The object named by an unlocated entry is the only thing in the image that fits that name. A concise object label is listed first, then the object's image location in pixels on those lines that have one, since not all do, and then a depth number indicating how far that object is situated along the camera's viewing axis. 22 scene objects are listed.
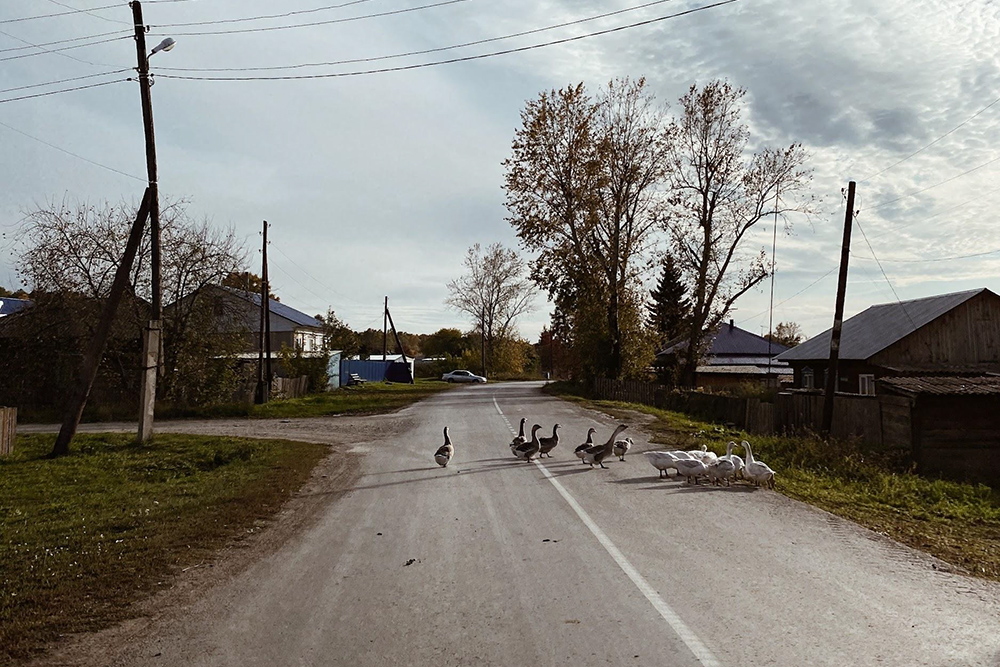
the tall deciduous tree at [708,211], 42.53
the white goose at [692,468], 13.31
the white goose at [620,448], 16.16
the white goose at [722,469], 13.20
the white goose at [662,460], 13.74
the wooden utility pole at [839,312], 22.27
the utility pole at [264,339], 36.88
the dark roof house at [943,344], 32.25
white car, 82.44
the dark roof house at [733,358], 55.62
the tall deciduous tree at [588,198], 46.28
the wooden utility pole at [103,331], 18.05
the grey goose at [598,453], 15.26
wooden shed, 18.05
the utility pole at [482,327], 86.31
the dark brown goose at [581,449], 15.60
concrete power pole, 19.23
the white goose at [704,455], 13.62
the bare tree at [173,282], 31.89
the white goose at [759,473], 13.11
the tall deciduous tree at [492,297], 86.88
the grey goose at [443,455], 15.50
